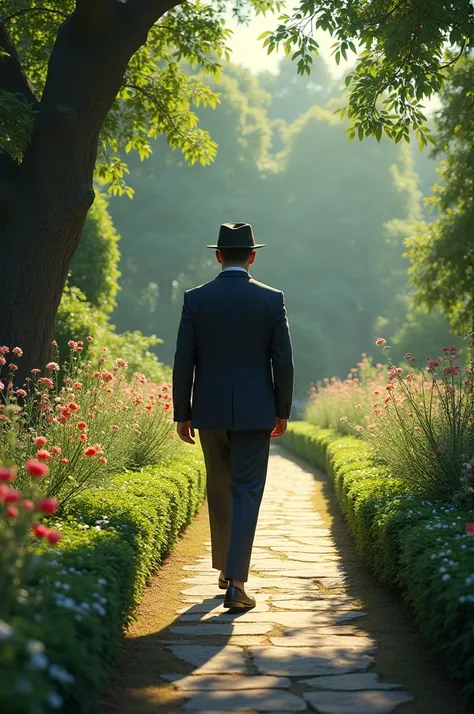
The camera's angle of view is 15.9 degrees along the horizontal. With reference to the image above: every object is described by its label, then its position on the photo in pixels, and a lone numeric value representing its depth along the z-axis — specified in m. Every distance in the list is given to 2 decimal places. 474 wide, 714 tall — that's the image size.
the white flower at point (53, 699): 4.36
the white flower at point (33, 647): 4.37
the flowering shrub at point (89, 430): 10.55
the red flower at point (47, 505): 4.70
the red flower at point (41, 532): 4.95
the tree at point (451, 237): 31.20
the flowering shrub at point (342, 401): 28.00
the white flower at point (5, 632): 4.16
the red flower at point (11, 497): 4.59
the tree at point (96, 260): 31.97
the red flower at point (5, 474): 4.65
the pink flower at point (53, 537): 5.05
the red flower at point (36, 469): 4.91
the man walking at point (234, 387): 9.86
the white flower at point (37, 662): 4.24
